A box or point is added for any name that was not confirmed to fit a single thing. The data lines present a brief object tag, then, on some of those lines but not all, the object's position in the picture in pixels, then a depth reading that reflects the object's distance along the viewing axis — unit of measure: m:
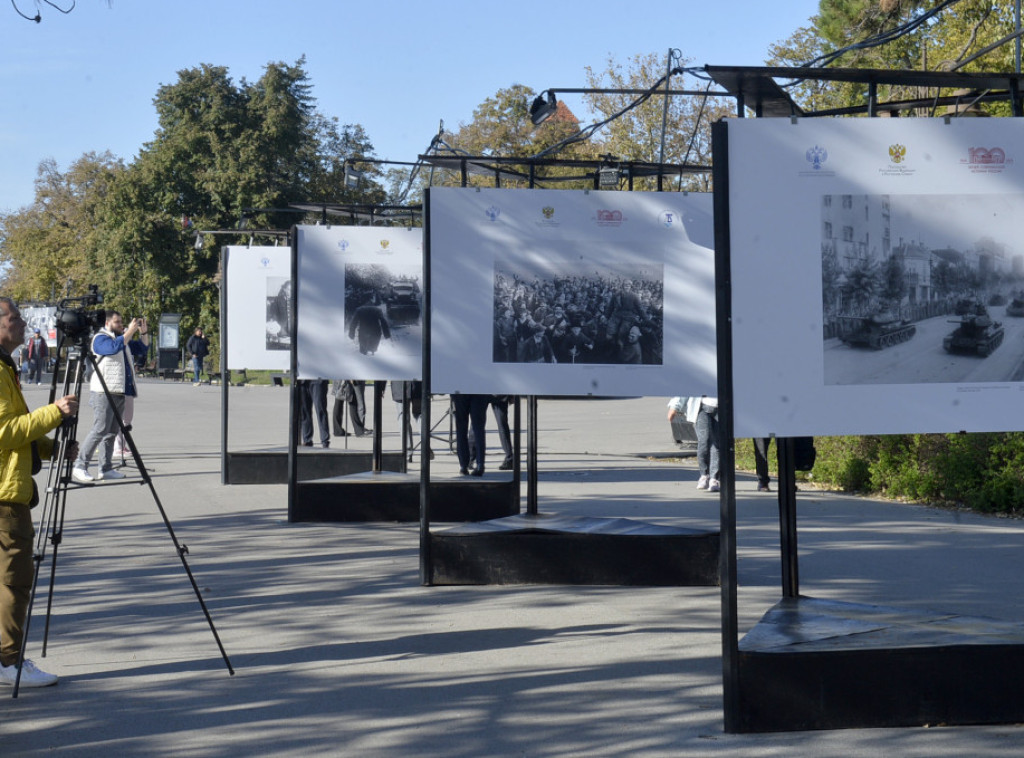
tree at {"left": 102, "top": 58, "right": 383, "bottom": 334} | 63.62
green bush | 12.20
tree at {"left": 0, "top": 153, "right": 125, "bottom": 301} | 90.38
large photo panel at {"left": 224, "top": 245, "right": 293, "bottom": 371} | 15.49
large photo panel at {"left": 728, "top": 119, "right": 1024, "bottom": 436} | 5.26
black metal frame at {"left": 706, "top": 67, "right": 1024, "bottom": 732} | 5.18
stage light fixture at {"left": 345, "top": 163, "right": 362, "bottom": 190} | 15.71
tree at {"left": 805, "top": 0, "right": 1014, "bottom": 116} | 27.55
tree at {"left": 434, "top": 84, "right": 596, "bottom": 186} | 58.27
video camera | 6.45
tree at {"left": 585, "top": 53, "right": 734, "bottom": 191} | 42.56
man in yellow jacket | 6.14
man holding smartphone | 15.12
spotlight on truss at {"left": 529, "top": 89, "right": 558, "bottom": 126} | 16.56
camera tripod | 6.38
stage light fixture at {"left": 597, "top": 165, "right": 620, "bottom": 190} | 10.65
